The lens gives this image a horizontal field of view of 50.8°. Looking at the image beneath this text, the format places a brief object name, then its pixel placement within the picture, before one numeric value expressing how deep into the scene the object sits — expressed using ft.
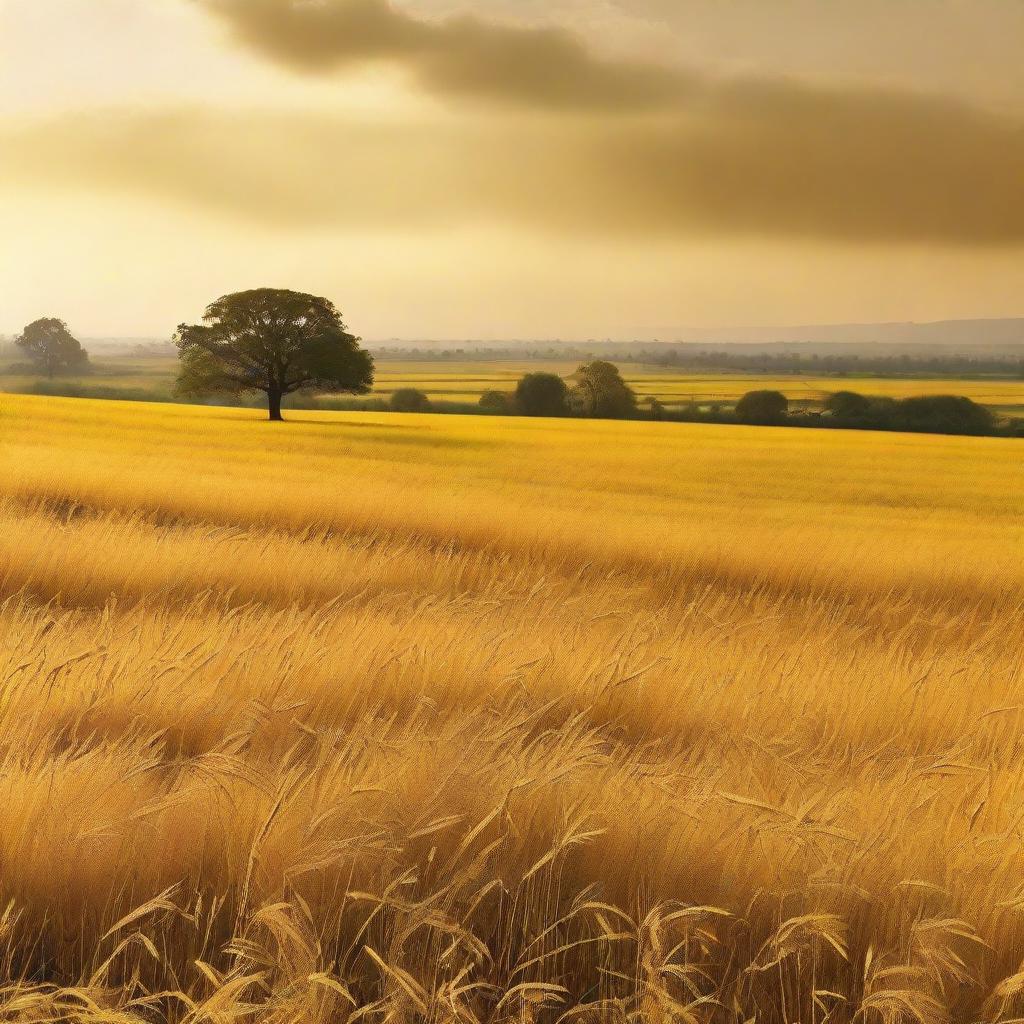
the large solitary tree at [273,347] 133.08
